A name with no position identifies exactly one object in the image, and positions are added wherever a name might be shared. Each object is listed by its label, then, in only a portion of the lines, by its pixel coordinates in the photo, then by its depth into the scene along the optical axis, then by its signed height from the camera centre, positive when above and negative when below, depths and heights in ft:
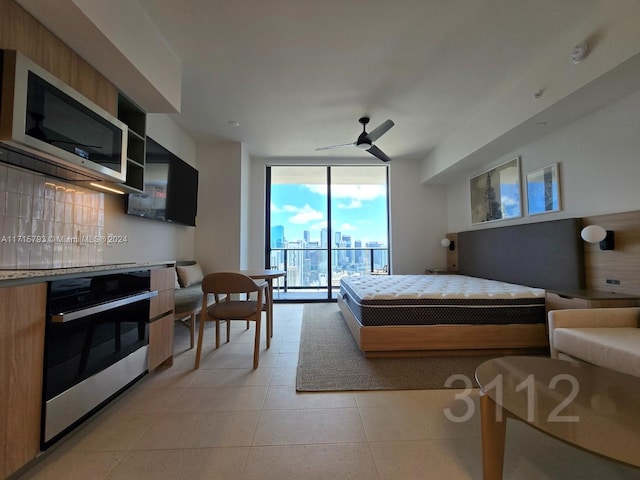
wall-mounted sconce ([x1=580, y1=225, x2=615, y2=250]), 7.03 +0.39
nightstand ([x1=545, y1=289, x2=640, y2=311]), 6.37 -1.27
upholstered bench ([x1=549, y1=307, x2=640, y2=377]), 4.66 -1.76
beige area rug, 6.31 -3.29
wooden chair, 7.22 -1.23
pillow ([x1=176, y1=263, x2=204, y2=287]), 11.09 -1.15
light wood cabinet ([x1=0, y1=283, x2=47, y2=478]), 3.36 -1.71
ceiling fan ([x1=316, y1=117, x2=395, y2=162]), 10.06 +4.55
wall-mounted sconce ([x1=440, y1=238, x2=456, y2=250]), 15.43 +0.40
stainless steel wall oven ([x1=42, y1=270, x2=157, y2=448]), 4.01 -1.78
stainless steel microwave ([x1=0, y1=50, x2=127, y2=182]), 3.97 +2.34
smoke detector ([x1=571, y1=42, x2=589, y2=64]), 6.13 +4.77
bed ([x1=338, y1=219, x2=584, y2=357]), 7.70 -2.00
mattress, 7.79 -1.77
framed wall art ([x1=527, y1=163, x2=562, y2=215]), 8.96 +2.20
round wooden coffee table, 2.82 -2.04
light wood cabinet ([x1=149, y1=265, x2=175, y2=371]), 6.48 -1.87
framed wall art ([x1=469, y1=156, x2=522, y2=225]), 10.86 +2.64
